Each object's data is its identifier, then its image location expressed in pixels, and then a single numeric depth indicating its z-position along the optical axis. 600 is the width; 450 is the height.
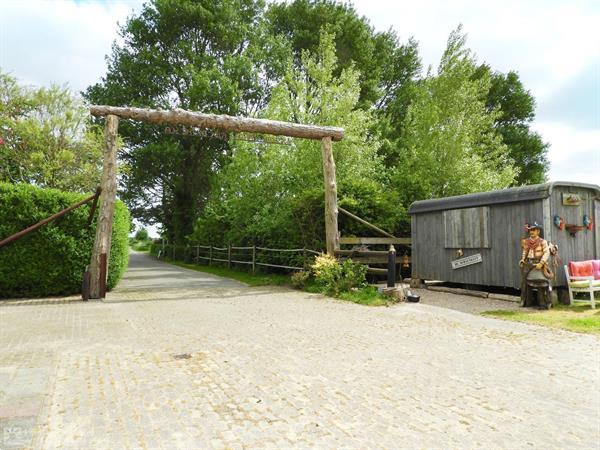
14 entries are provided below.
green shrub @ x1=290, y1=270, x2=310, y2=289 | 13.30
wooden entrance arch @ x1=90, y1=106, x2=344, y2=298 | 10.95
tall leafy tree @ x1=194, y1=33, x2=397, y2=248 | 15.27
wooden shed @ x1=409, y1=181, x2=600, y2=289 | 10.23
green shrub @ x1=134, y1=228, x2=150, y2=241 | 82.62
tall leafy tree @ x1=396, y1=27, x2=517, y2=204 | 20.08
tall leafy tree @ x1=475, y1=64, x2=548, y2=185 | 34.69
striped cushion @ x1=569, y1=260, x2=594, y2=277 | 9.95
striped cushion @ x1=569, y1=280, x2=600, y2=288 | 9.62
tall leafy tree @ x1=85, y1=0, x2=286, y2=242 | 26.75
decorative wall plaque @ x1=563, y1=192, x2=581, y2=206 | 10.25
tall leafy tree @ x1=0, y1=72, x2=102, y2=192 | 16.31
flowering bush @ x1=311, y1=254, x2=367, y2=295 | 11.77
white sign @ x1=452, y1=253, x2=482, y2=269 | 11.55
